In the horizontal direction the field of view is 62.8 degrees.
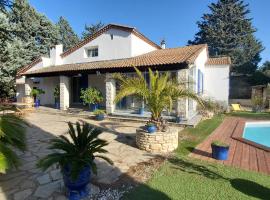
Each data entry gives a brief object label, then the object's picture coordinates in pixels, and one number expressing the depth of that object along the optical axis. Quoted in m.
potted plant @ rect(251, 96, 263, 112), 21.74
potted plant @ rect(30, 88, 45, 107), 21.50
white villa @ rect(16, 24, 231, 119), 15.16
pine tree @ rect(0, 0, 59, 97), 25.83
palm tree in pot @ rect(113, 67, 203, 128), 8.64
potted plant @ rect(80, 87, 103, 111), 17.31
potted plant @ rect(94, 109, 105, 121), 14.97
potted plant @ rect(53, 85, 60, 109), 20.49
